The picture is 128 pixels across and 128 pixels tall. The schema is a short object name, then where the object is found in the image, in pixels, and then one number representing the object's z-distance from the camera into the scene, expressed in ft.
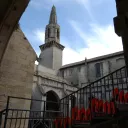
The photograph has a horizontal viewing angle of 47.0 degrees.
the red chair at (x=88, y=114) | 18.13
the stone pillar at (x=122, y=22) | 5.24
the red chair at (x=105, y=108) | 17.51
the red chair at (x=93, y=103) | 18.63
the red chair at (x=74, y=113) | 20.09
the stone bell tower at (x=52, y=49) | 122.54
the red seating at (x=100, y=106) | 18.26
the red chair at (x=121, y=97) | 17.75
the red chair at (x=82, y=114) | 18.94
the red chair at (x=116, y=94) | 18.28
